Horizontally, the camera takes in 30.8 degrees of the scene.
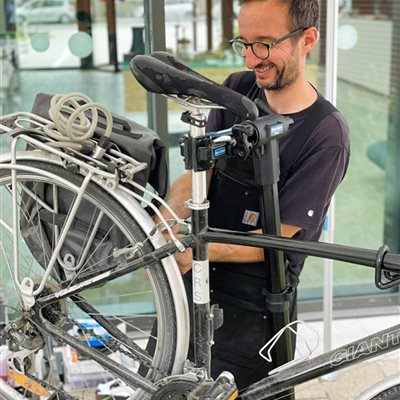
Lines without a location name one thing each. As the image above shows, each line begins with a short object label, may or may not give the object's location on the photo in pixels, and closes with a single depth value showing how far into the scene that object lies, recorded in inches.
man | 76.4
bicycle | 67.8
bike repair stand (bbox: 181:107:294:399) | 67.9
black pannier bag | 75.4
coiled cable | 73.1
